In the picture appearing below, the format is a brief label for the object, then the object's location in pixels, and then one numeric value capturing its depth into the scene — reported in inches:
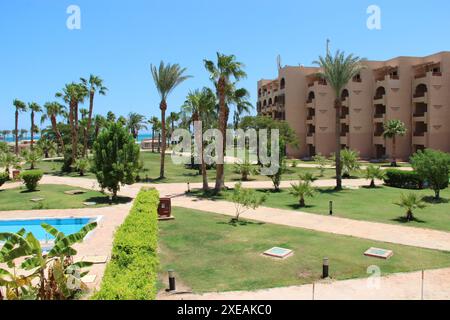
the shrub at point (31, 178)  1242.0
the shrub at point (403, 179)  1349.7
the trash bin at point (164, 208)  874.8
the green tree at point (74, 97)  1866.4
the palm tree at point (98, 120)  2609.5
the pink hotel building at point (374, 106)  2278.5
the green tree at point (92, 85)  1990.7
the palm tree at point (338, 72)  1323.8
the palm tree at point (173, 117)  3148.1
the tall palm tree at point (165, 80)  1549.0
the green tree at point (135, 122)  4084.6
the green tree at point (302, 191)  1013.2
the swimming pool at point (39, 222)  840.3
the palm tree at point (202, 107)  1328.5
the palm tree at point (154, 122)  3291.8
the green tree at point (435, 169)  1115.3
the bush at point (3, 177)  1265.3
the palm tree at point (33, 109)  2805.1
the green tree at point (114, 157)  1045.2
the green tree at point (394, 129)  2124.8
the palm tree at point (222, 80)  1191.6
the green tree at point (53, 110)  2219.5
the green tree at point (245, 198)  835.4
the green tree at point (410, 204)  838.5
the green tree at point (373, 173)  1344.7
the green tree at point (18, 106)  2866.6
